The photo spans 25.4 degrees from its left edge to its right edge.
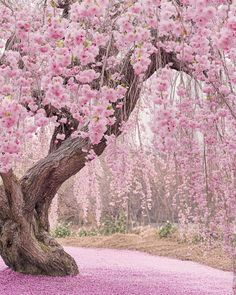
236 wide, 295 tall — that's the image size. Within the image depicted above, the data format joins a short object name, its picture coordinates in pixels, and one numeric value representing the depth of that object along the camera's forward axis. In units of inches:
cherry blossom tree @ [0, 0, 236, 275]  121.5
